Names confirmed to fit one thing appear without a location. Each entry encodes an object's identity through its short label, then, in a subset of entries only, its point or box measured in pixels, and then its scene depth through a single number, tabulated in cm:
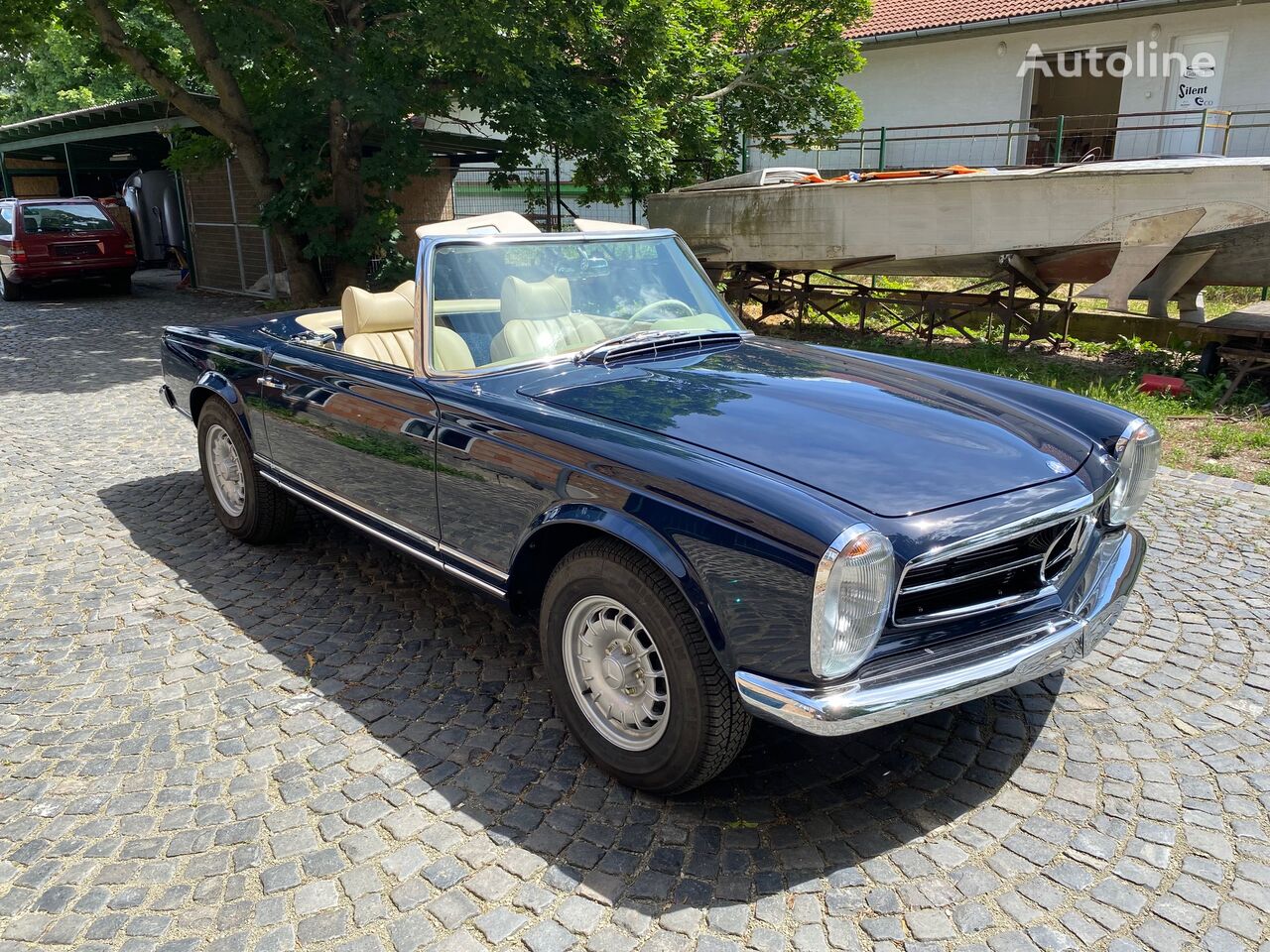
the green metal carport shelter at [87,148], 1697
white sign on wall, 1661
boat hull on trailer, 820
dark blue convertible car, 248
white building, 1631
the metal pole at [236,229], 1667
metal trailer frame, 1030
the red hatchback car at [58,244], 1609
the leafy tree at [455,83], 1145
